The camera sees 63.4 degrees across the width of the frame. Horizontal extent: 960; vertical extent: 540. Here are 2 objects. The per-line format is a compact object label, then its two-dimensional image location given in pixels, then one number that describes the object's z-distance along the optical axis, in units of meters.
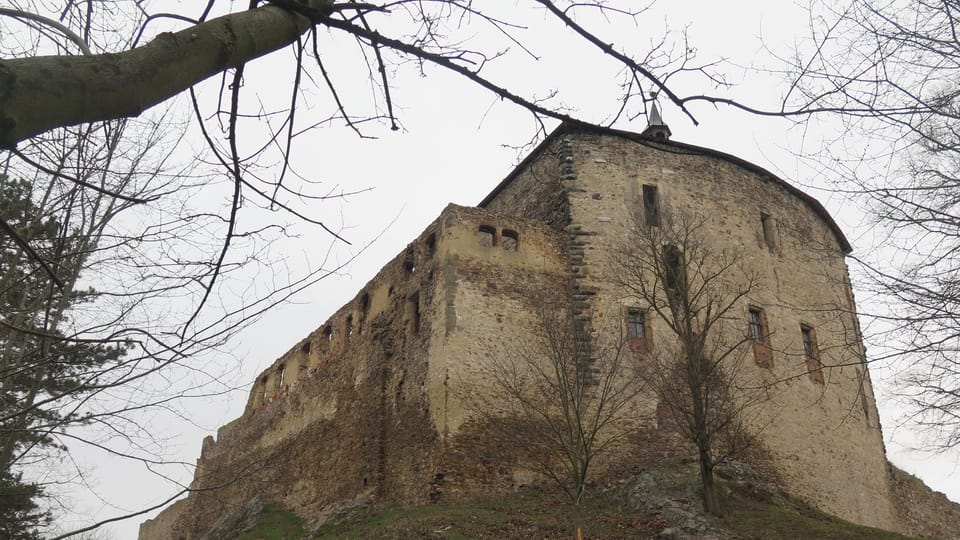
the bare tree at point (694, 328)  14.58
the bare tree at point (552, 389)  15.87
